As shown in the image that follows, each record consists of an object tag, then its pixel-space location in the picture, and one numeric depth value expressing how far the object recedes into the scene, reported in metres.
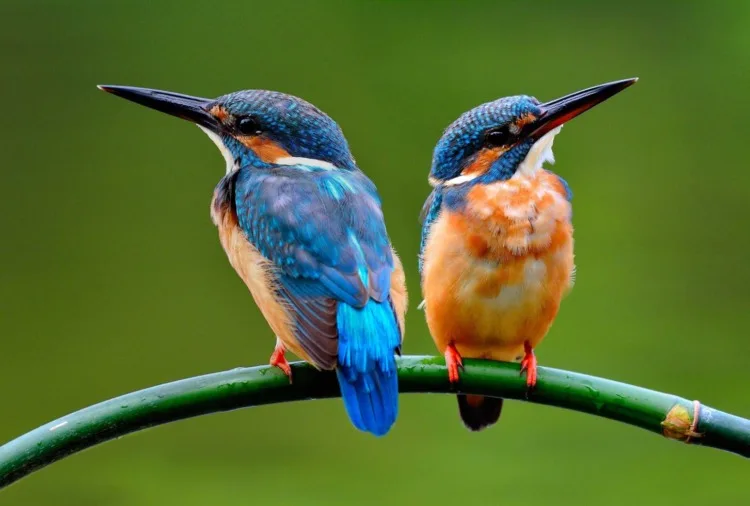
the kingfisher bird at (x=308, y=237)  3.32
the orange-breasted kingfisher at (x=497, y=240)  3.40
